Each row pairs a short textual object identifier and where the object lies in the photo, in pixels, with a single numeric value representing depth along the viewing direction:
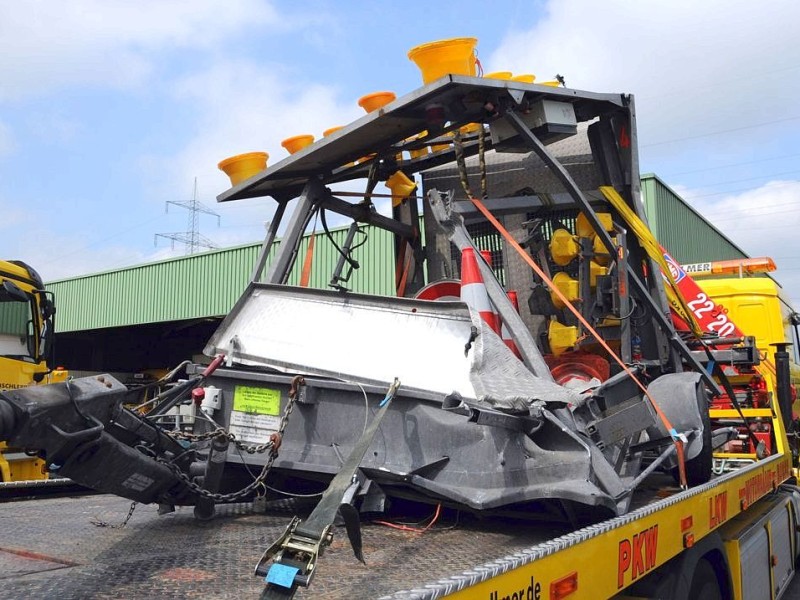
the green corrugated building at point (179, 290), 17.53
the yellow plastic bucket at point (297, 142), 4.94
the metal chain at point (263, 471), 3.24
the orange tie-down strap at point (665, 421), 3.86
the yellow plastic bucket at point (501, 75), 4.88
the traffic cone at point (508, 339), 4.03
